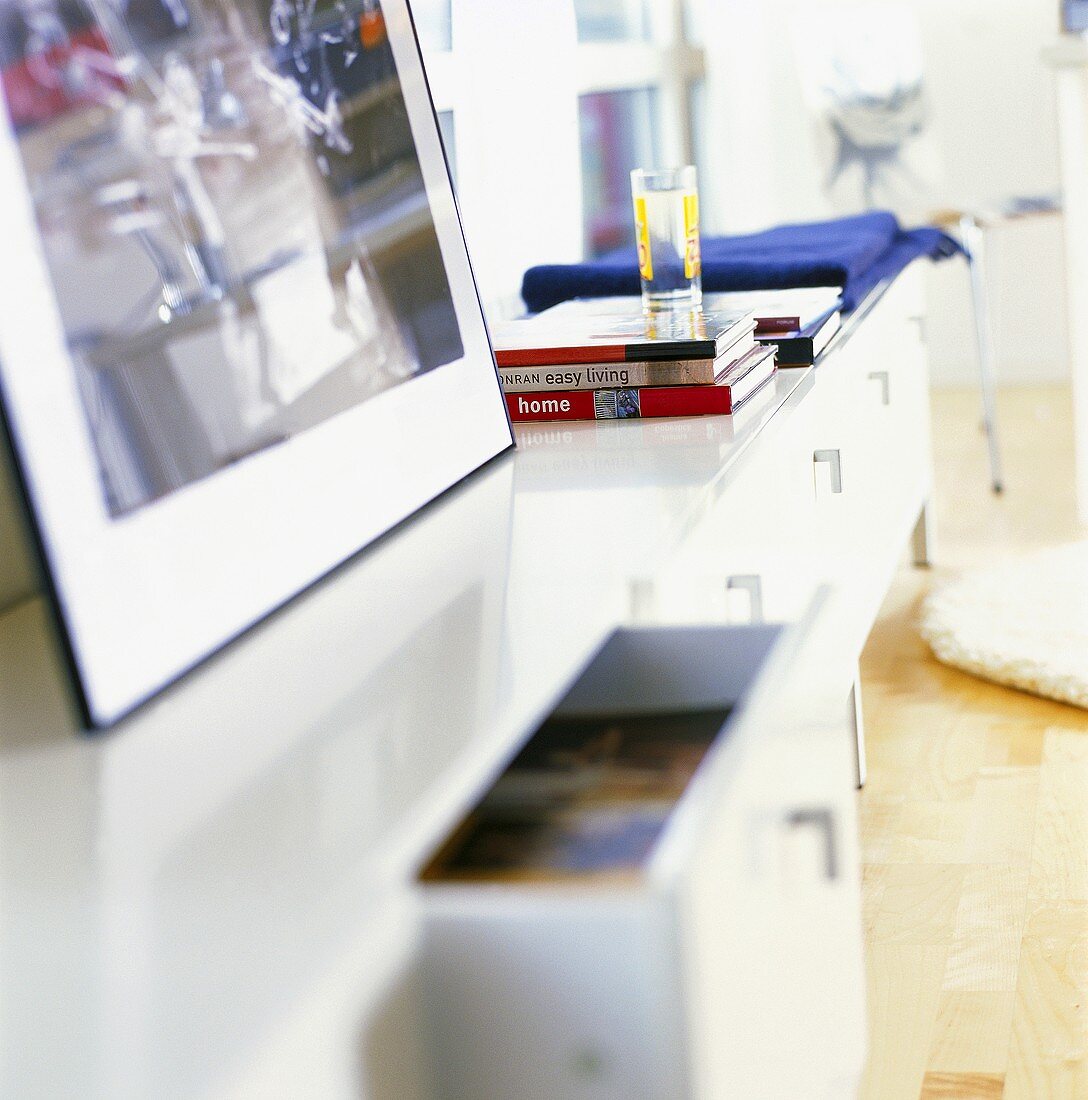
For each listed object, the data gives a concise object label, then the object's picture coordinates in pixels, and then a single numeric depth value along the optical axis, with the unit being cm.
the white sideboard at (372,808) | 47
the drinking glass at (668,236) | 144
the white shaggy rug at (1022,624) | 186
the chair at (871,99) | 350
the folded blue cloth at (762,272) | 172
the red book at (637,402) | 126
